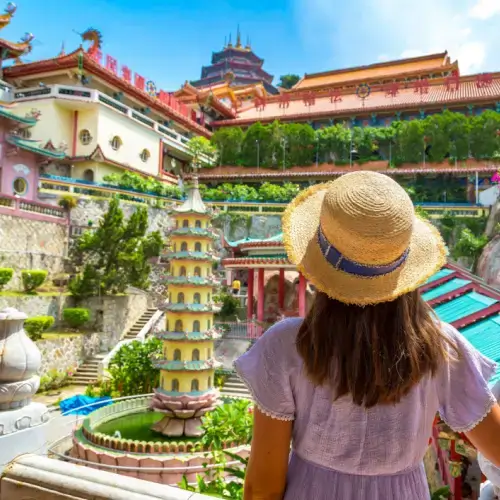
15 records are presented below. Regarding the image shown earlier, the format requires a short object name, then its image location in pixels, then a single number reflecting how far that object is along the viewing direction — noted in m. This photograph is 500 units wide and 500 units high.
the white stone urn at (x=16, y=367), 4.52
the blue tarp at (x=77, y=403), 11.58
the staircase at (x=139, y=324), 18.41
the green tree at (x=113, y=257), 17.70
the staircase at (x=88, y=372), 15.70
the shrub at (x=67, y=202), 20.52
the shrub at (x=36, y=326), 14.80
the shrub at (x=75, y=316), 16.78
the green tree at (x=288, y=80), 64.50
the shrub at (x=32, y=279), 16.28
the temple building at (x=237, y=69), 60.50
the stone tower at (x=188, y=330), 9.53
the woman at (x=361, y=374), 1.28
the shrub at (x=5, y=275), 15.33
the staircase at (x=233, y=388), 13.89
